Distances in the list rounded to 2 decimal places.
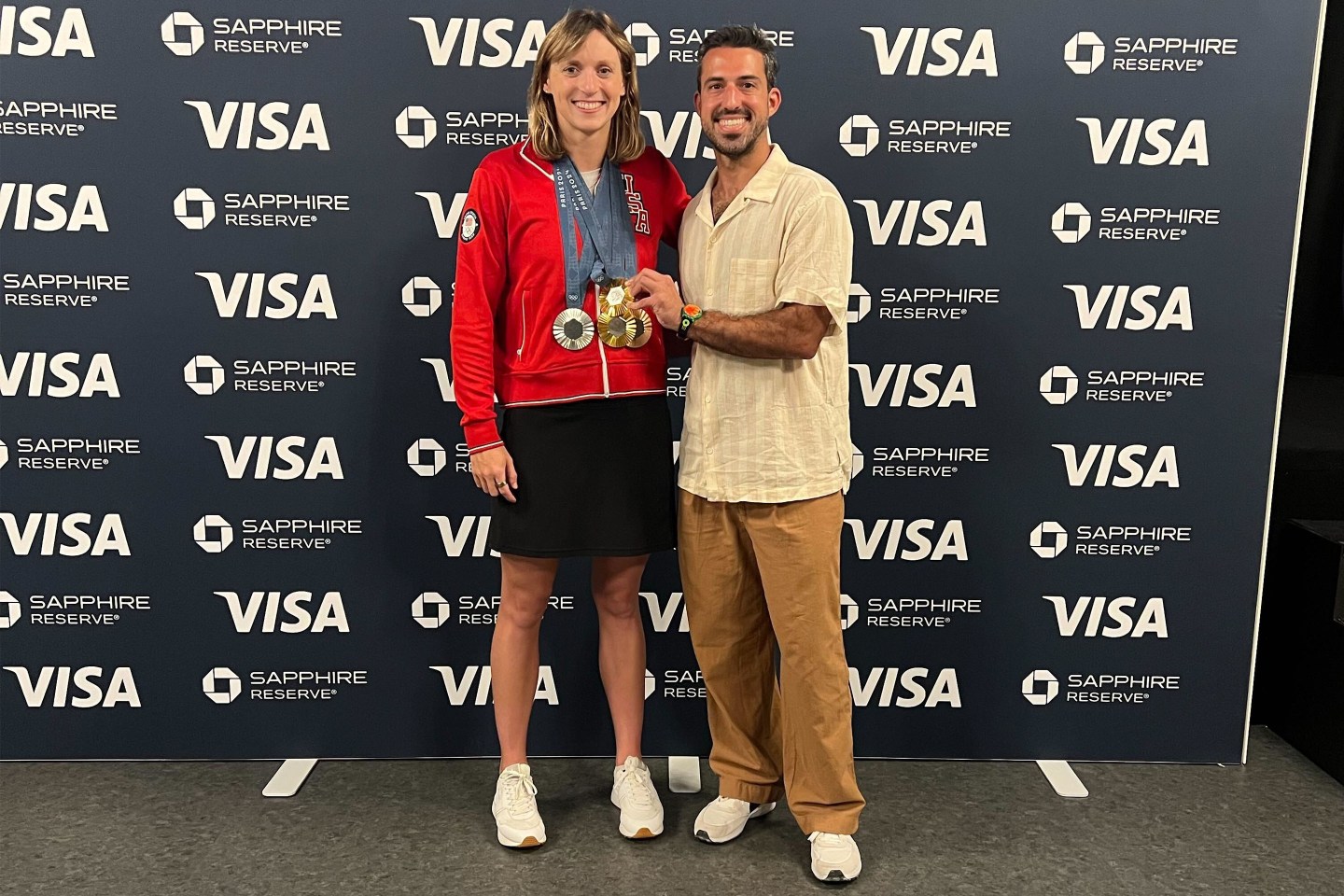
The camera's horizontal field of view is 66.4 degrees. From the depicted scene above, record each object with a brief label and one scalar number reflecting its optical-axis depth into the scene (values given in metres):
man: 1.96
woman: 2.08
